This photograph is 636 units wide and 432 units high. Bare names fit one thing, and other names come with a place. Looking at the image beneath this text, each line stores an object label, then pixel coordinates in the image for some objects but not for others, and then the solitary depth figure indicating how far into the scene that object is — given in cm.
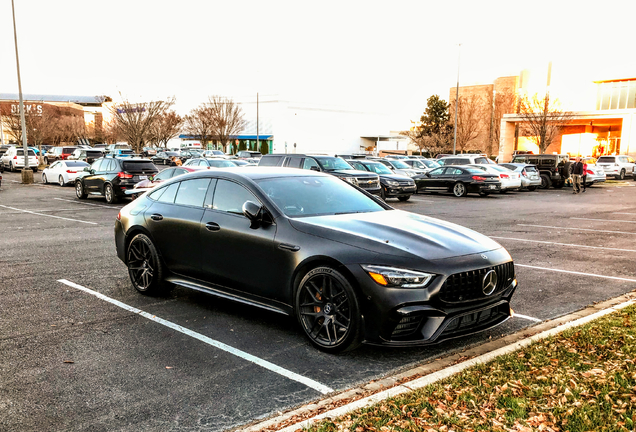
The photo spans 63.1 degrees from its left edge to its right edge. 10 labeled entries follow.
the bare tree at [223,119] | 7175
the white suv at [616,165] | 4059
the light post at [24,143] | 2808
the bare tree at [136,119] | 4344
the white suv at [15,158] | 3981
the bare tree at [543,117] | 5512
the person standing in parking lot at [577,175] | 2753
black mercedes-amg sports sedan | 434
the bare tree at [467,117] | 7306
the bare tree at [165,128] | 5335
